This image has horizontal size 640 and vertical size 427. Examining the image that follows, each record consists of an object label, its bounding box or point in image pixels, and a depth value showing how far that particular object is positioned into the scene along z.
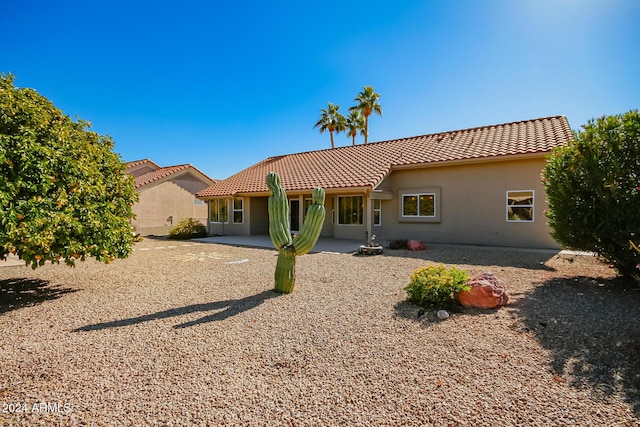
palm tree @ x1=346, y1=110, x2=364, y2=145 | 34.57
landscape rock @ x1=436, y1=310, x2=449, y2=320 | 5.08
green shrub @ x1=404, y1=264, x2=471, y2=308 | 5.59
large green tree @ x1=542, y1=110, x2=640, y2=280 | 6.58
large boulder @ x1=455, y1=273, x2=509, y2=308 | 5.48
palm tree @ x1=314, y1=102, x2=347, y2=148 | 35.50
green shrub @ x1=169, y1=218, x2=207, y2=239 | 19.27
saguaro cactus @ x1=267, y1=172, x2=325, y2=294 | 6.61
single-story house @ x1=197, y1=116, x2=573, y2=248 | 13.07
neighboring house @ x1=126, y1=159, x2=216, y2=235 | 23.05
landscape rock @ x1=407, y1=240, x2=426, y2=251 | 12.73
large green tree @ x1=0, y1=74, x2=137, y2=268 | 4.94
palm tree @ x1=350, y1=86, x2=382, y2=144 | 33.09
